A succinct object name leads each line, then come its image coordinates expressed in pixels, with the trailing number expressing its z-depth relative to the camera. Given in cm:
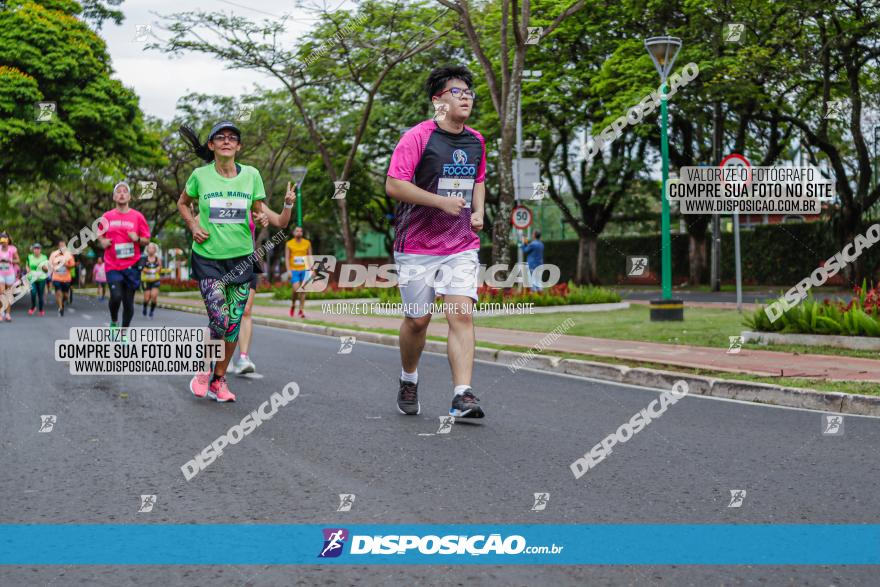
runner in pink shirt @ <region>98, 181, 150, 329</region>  1014
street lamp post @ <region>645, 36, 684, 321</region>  1548
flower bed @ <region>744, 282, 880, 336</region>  1032
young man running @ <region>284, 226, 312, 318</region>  1941
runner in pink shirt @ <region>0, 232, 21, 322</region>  2000
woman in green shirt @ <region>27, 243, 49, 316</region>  2142
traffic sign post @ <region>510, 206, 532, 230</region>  2216
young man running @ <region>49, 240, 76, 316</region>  2158
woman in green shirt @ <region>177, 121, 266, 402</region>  700
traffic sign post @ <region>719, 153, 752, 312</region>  1519
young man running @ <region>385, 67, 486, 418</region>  588
